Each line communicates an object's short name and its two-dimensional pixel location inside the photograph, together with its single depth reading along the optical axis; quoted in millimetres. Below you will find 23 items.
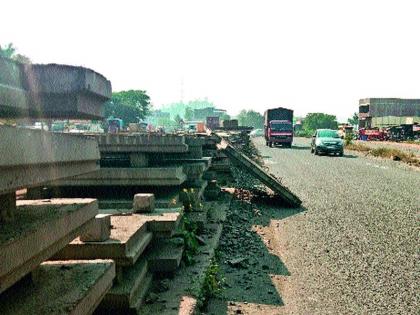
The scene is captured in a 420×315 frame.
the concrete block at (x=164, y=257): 4086
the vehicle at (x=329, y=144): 23703
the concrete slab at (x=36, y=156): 1411
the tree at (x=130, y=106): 80250
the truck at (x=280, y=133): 31719
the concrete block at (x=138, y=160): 6023
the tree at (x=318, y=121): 87438
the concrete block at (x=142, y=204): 4496
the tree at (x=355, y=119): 92125
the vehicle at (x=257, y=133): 74750
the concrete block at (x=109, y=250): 3125
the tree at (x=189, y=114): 157000
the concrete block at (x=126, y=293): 3143
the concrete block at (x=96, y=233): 3180
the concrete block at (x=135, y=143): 6008
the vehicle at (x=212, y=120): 51044
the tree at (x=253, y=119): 139625
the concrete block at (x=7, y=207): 2020
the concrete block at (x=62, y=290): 2066
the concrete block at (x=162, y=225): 4133
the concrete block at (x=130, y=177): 5637
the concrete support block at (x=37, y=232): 1620
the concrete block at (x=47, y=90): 1255
